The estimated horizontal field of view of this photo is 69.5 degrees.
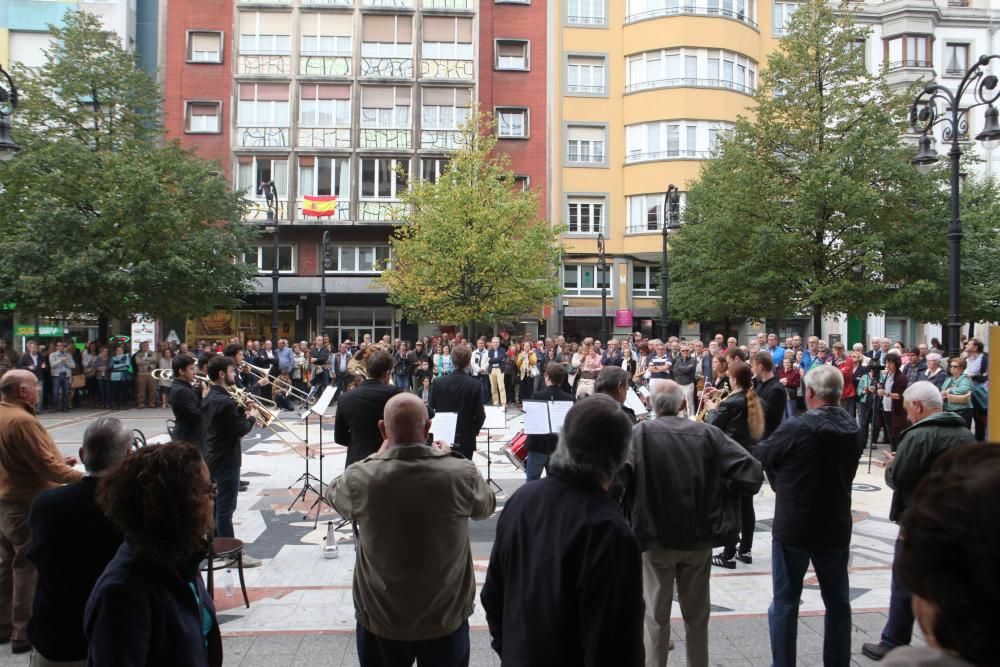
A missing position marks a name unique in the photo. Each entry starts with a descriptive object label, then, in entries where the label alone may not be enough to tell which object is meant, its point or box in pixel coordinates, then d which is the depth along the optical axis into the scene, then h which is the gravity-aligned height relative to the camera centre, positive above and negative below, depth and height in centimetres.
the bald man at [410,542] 325 -94
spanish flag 3312 +590
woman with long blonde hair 676 -75
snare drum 823 -132
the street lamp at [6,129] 1223 +349
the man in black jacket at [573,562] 252 -83
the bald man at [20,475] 480 -96
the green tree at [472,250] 2766 +329
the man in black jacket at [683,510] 434 -106
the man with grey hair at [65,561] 327 -105
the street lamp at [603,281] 2636 +201
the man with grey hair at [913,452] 456 -75
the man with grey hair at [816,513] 440 -110
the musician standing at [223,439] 679 -100
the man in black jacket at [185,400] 714 -66
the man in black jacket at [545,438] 805 -116
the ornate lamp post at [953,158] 1270 +316
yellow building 3341 +1040
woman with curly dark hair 227 -77
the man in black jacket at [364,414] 633 -71
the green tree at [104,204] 2077 +397
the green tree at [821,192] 2233 +456
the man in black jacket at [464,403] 805 -77
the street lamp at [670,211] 2102 +370
